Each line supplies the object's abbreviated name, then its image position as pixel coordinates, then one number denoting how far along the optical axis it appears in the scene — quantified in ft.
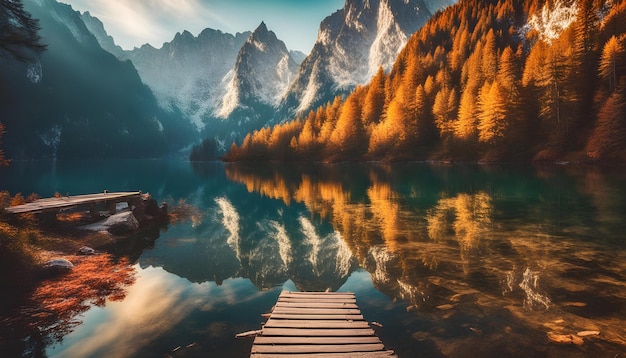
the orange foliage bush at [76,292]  32.12
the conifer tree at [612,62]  201.77
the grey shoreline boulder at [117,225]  69.96
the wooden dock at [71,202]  63.99
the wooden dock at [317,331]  22.58
